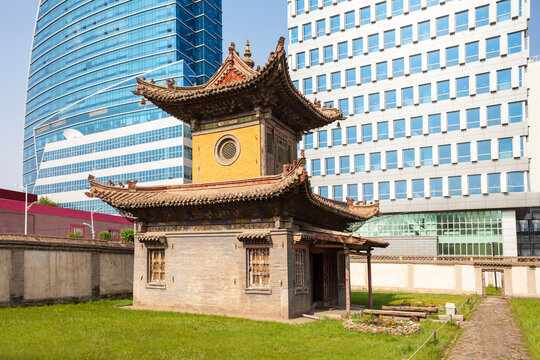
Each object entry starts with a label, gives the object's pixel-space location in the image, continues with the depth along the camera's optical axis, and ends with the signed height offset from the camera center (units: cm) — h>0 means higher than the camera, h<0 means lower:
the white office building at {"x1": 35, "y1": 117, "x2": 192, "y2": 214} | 7038 +1133
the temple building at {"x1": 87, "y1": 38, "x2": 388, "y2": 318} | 1948 +69
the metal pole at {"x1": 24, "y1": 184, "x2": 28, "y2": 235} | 4492 +75
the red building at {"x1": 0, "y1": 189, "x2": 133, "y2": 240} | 4659 +126
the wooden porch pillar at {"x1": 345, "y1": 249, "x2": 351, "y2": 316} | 1954 -211
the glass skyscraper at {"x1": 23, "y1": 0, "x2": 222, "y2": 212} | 7838 +3044
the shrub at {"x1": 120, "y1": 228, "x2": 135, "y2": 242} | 4838 -62
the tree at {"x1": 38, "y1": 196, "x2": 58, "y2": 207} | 6800 +421
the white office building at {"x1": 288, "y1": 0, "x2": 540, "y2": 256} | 4709 +1180
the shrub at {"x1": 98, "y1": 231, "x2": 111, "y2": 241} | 4506 -54
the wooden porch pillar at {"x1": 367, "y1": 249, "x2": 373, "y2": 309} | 2217 -259
